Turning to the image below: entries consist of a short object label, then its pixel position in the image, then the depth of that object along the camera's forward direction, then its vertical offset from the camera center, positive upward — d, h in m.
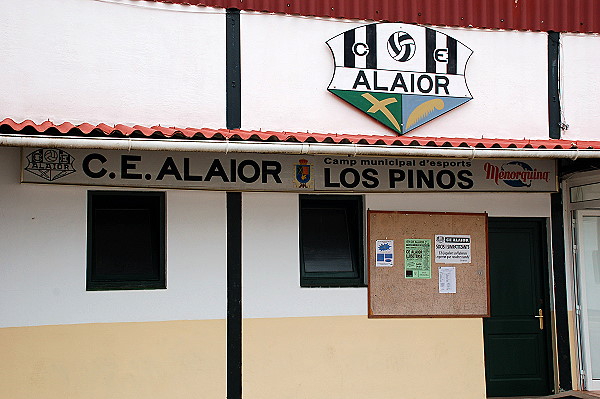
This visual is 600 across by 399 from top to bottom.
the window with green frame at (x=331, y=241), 8.82 +0.37
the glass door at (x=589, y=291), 9.52 -0.27
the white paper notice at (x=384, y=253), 8.94 +0.22
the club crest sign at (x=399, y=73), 8.98 +2.41
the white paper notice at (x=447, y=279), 9.12 -0.10
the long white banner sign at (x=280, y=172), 7.94 +1.15
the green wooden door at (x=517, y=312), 9.41 -0.53
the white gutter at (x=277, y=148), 6.78 +1.22
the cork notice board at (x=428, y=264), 8.92 +0.08
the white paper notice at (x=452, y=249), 9.15 +0.27
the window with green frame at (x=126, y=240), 8.16 +0.38
